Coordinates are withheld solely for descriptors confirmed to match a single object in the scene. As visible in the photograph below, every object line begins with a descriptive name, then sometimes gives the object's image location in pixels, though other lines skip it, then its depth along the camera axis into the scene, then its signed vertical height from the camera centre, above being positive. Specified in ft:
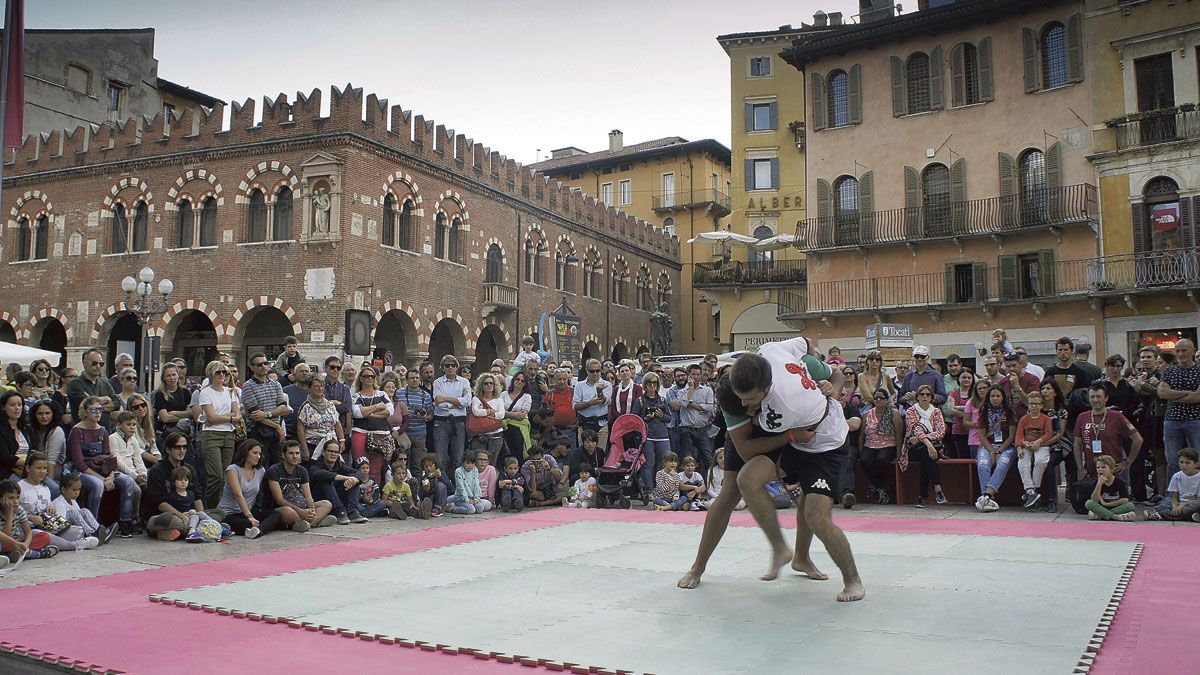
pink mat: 16.38 -4.66
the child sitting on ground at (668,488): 43.88 -3.89
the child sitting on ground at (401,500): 40.96 -4.14
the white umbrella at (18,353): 55.26 +3.56
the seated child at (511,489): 44.34 -3.95
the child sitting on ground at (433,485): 42.19 -3.57
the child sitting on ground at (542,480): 45.70 -3.63
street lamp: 69.26 +7.66
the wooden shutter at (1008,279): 94.58 +13.23
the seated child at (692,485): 43.78 -3.74
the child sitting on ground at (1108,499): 35.42 -3.69
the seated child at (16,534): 28.63 -3.98
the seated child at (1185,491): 34.24 -3.25
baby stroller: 45.32 -2.67
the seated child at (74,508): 32.30 -3.50
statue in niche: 89.56 +19.53
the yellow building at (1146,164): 82.38 +22.63
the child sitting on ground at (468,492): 43.14 -4.04
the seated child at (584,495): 45.34 -4.33
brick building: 90.33 +19.20
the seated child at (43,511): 30.96 -3.46
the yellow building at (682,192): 165.68 +40.32
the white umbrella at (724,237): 129.29 +24.43
